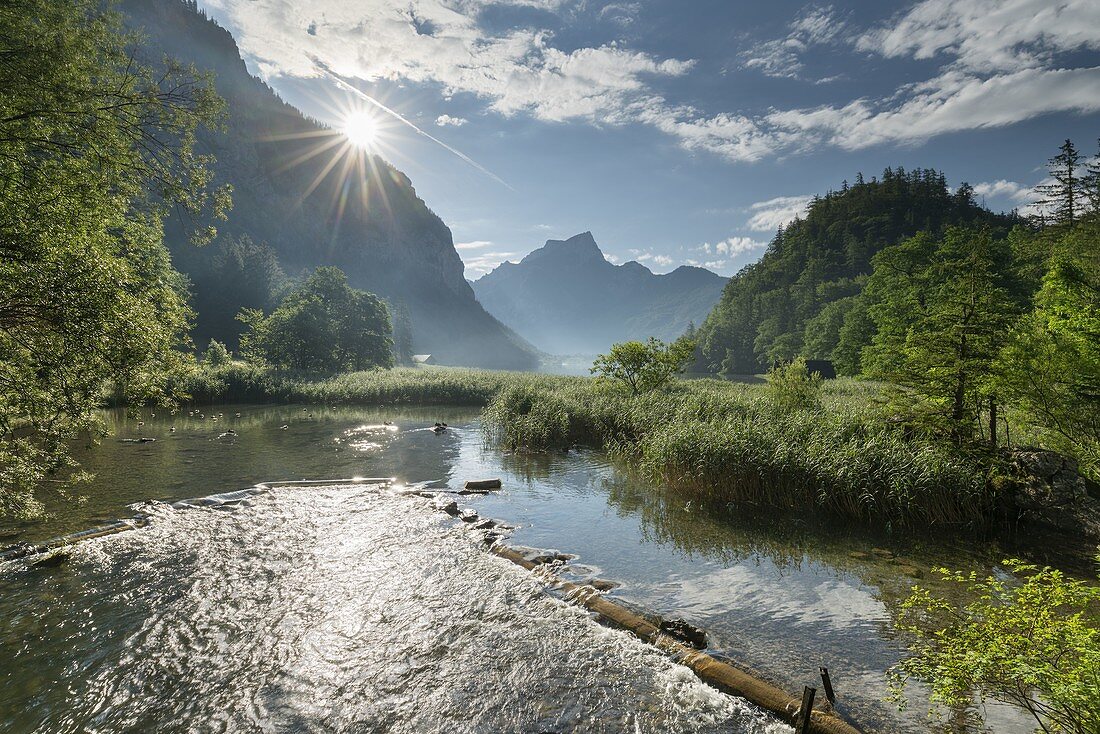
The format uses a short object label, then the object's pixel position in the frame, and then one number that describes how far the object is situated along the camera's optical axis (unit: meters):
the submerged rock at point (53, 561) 10.00
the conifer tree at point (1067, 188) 62.09
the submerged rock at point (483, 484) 17.48
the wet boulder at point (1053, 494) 12.46
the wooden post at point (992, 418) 14.56
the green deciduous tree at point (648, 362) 30.39
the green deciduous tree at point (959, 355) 14.27
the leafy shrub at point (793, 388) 23.34
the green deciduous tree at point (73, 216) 9.45
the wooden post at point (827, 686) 5.90
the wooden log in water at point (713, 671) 5.95
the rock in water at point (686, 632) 7.73
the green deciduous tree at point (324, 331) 66.06
